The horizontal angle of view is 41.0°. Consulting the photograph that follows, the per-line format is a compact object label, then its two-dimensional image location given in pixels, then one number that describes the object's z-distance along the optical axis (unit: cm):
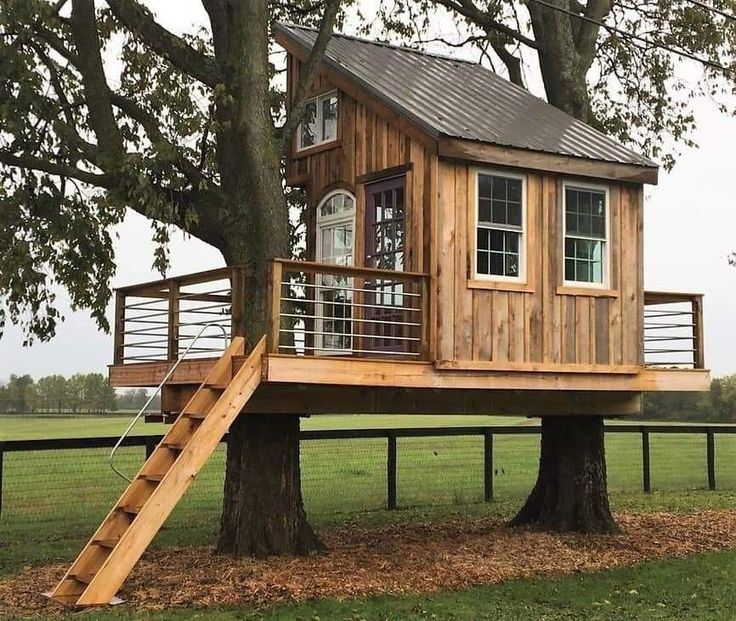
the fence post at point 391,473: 1641
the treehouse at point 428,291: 962
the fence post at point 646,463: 1962
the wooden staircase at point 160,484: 877
